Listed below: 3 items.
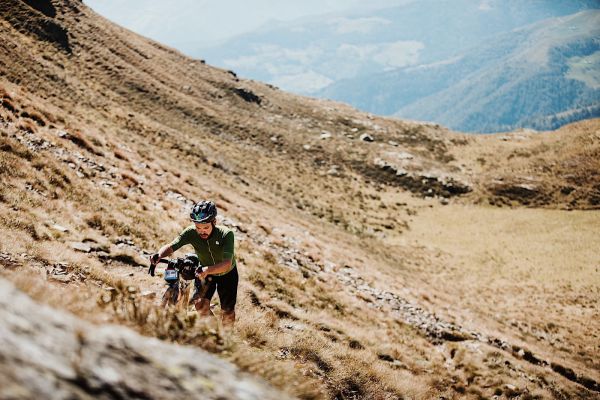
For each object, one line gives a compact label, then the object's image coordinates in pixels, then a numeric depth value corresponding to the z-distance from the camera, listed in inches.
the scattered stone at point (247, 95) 2669.8
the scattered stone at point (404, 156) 2519.7
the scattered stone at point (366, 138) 2714.1
